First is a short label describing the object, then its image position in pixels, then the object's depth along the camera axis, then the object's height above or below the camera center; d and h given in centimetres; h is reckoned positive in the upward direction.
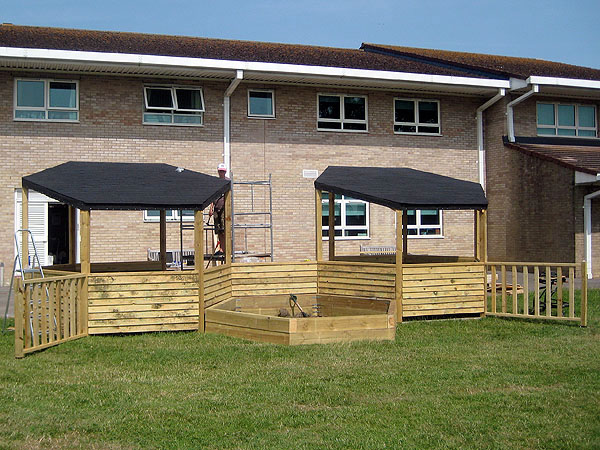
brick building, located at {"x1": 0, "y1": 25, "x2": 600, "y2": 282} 1775 +320
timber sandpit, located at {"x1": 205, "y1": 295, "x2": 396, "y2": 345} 969 -119
